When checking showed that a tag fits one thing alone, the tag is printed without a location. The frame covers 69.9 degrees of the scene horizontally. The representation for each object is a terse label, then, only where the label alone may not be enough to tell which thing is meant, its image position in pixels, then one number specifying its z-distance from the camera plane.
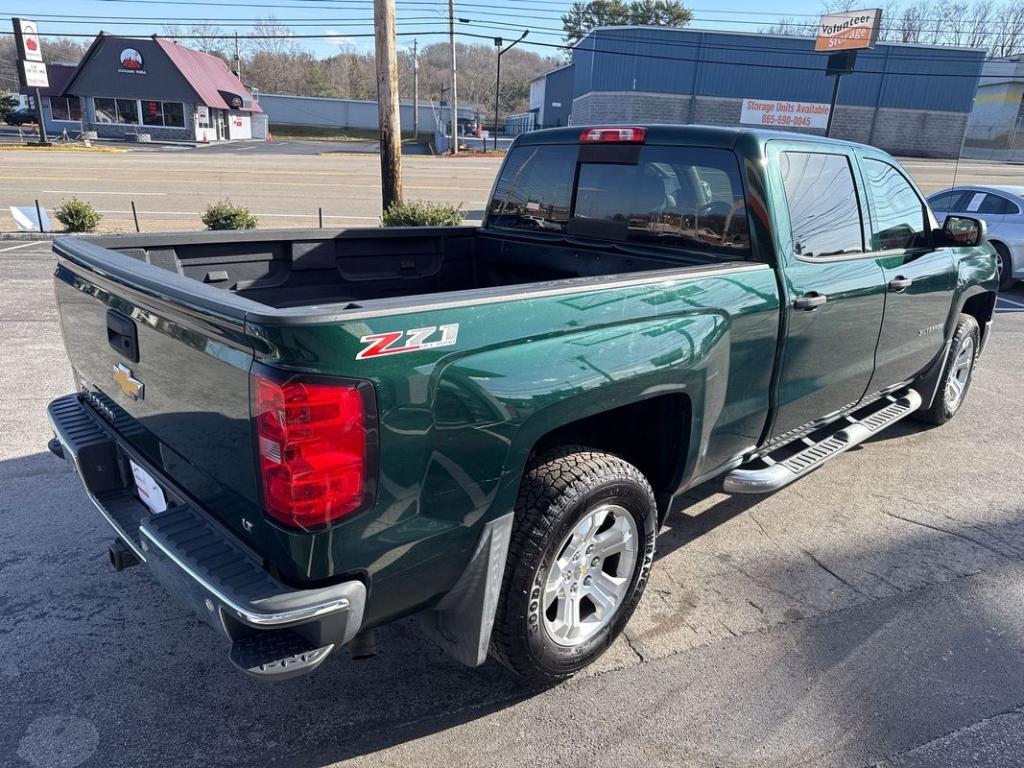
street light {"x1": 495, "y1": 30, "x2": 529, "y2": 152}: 43.47
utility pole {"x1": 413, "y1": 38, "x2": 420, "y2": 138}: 61.93
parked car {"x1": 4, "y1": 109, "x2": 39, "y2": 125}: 61.31
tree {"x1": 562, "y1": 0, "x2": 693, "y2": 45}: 82.62
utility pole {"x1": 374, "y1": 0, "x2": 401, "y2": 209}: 11.17
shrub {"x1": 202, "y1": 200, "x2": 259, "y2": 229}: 12.73
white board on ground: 13.73
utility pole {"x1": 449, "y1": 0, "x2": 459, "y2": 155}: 47.25
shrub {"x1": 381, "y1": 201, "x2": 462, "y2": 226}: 11.36
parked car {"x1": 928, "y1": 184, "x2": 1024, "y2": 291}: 10.64
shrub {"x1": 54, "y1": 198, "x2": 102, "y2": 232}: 13.96
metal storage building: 52.38
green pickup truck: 1.99
